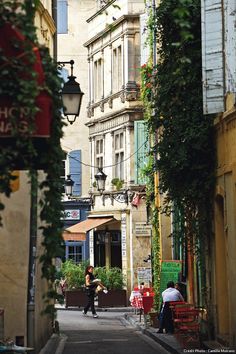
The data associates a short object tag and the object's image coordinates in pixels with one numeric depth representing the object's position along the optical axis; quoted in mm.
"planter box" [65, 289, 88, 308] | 39031
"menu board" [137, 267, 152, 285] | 30328
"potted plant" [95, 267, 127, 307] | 38625
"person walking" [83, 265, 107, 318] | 32875
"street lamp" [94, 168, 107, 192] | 37575
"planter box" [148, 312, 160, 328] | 27342
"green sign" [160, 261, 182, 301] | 26734
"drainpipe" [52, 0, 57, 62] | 25547
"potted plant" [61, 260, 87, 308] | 39062
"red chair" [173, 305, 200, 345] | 20406
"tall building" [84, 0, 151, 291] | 40438
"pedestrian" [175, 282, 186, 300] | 26706
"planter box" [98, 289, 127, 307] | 38625
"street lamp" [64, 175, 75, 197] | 38838
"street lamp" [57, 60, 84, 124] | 17933
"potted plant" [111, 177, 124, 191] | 41094
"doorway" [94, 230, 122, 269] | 44031
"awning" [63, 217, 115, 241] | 42656
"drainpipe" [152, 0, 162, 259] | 28502
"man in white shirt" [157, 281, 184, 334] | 23891
